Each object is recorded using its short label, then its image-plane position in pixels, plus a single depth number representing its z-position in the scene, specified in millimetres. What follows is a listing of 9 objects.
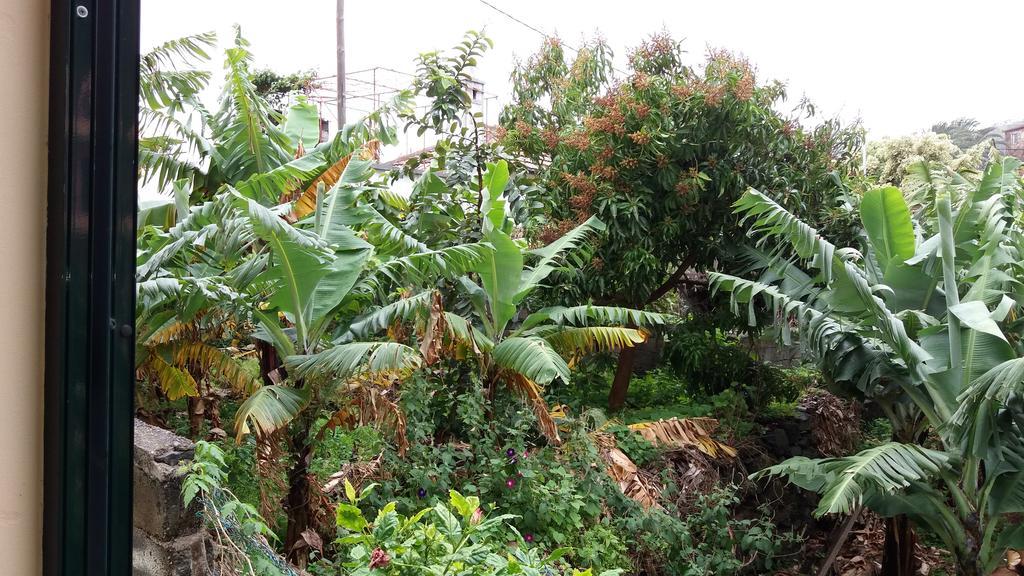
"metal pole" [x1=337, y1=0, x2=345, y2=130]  10719
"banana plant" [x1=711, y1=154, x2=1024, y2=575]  5070
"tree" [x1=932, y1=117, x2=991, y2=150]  20422
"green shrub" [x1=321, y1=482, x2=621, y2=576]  2760
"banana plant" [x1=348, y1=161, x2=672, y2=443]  5004
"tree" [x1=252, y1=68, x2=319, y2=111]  13555
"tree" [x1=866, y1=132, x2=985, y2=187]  16188
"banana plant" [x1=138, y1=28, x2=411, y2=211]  5754
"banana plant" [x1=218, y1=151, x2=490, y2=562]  4070
